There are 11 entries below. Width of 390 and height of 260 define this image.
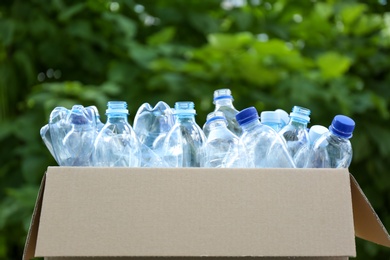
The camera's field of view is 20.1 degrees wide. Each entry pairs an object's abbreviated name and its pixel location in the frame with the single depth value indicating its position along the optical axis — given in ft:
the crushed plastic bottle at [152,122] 5.61
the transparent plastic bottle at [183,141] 5.42
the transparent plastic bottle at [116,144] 5.36
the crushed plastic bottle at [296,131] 5.46
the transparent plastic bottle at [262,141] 5.36
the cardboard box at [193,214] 5.00
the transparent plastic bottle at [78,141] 5.33
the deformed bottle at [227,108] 5.72
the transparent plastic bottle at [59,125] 5.39
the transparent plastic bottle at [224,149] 5.37
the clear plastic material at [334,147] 5.30
